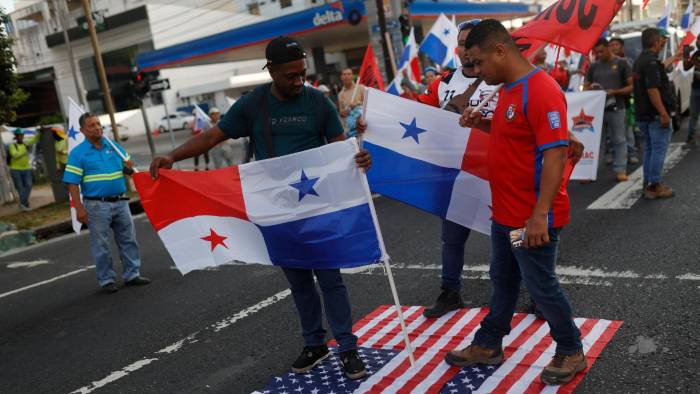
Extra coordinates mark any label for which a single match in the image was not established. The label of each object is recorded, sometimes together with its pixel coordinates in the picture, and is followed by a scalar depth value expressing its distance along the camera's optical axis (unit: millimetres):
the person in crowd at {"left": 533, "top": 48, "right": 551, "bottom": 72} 9272
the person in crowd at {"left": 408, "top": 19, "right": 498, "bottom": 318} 4258
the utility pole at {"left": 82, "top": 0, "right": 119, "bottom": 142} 15406
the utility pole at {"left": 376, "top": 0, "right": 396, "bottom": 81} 17781
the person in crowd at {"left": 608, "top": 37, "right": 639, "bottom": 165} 9969
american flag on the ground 3539
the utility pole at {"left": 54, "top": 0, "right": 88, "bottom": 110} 31672
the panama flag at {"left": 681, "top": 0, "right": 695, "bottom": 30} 11993
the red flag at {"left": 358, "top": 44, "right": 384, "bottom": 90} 10367
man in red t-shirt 2988
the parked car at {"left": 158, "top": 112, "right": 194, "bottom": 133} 46125
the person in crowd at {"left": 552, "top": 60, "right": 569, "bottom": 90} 10309
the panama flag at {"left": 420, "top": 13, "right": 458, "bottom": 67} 11859
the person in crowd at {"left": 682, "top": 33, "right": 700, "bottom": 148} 10627
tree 13859
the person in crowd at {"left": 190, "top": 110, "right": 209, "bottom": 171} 16195
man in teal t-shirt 3754
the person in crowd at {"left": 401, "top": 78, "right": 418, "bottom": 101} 12488
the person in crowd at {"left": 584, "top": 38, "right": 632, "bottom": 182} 8844
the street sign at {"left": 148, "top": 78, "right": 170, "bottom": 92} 18966
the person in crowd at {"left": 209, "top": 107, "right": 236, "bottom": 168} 15430
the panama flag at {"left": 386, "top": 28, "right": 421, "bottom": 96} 12781
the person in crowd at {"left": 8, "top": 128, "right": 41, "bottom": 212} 14945
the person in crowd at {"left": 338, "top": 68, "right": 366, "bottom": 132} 11469
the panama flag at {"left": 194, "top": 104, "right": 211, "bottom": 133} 15400
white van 12723
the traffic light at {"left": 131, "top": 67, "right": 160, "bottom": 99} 18734
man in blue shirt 6723
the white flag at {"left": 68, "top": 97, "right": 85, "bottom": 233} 6828
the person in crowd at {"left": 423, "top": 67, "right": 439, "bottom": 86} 14711
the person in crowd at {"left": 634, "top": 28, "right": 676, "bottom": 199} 7141
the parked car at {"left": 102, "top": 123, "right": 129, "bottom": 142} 38959
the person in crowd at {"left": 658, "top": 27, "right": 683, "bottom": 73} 7727
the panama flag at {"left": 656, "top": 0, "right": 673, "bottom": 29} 11500
